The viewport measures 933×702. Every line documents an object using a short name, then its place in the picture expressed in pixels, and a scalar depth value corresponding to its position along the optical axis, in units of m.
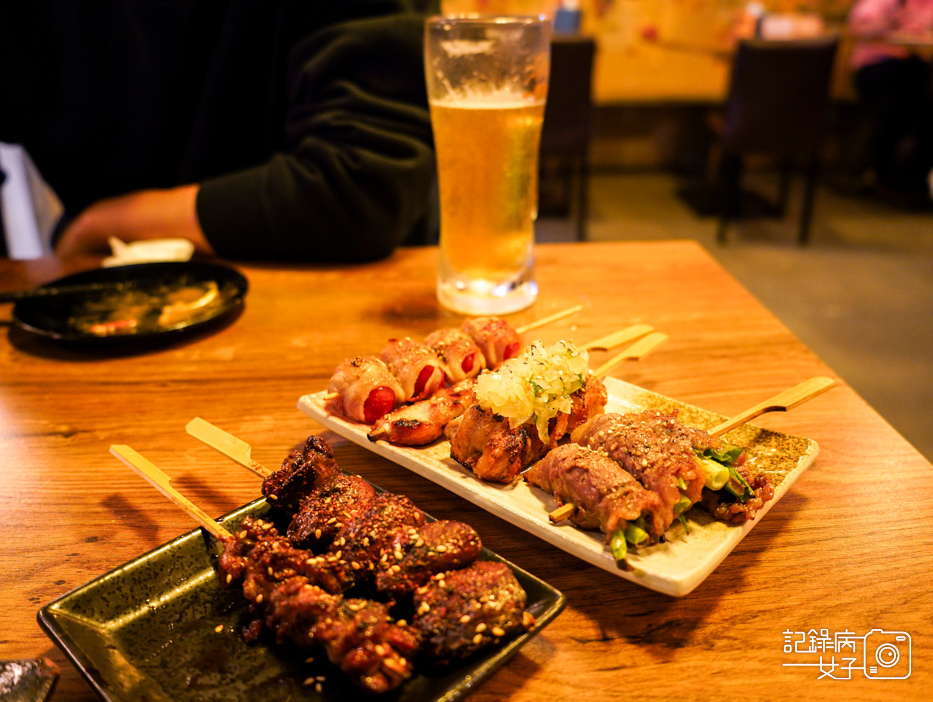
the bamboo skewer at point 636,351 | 0.37
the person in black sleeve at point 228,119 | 0.55
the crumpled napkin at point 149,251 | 0.54
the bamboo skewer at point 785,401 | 0.32
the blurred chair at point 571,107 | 1.35
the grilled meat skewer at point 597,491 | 0.26
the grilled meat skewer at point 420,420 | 0.33
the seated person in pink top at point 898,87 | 1.69
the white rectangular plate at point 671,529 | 0.26
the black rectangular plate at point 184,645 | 0.22
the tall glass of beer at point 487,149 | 0.42
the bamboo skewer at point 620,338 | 0.39
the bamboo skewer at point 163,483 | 0.28
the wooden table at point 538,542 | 0.24
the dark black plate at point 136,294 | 0.43
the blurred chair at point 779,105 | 1.38
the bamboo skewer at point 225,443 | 0.31
